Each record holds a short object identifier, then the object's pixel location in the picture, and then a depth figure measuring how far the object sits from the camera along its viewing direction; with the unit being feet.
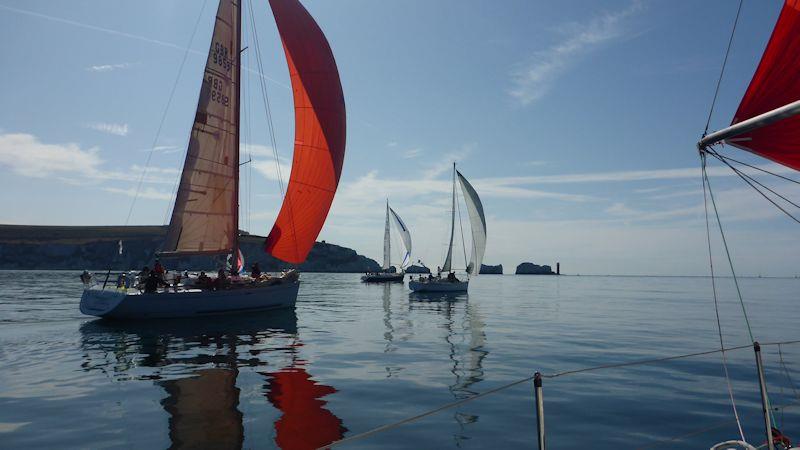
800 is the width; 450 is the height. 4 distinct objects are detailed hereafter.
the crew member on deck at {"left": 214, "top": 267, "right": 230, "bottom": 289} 81.97
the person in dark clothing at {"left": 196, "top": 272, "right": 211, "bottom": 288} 80.64
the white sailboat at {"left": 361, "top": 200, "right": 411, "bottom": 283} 290.15
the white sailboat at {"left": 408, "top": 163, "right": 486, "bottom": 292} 193.98
